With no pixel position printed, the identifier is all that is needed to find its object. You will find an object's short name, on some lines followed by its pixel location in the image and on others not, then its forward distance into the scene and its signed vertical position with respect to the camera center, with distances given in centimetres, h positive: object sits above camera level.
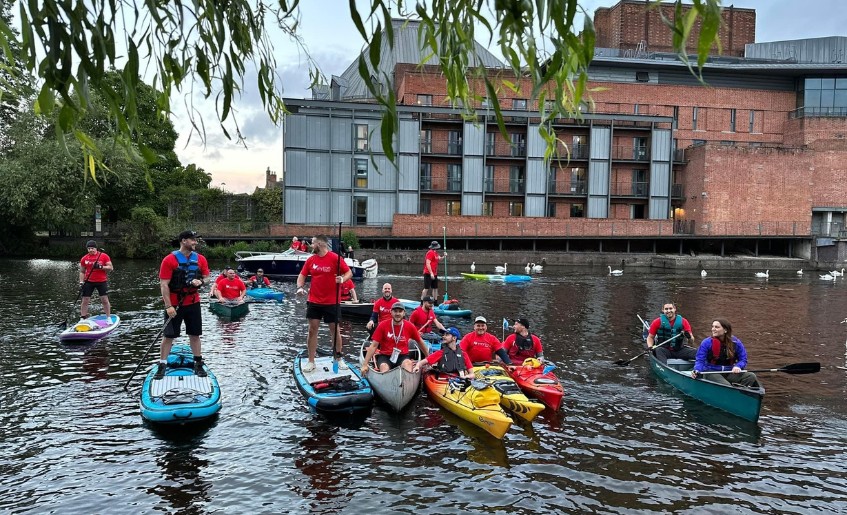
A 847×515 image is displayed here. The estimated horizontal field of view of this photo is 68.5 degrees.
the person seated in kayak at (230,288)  2045 -189
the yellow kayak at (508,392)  1039 -271
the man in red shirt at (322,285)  1157 -98
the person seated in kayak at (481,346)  1249 -222
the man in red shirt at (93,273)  1686 -123
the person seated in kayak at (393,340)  1128 -195
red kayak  1099 -265
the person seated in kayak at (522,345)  1288 -224
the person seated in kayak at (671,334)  1336 -205
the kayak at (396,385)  1055 -263
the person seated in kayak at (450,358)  1155 -231
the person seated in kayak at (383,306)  1374 -160
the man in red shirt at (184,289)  1088 -105
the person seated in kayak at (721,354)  1137 -209
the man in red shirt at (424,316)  1404 -184
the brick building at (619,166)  4997 +622
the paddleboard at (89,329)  1527 -258
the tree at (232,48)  340 +110
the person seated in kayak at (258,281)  2569 -206
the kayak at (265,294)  2445 -246
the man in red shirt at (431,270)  2216 -125
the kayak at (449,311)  2086 -254
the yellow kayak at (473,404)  961 -278
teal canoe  1034 -268
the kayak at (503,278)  3431 -227
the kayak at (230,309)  1995 -252
